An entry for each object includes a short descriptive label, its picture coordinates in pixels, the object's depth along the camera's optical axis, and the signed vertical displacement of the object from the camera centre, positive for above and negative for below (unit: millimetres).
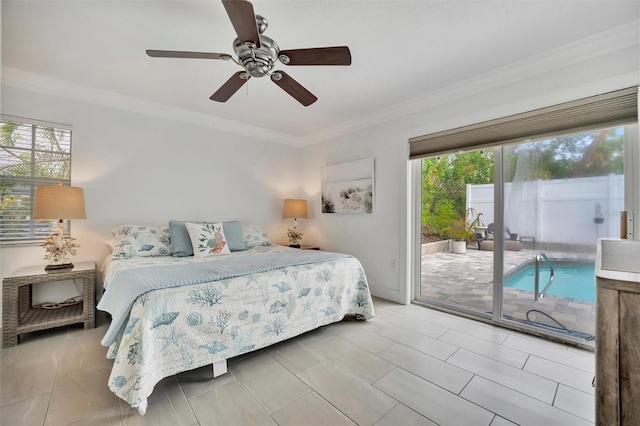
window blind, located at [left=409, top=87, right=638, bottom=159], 1969 +801
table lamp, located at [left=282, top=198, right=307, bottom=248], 4238 +33
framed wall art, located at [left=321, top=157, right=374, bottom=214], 3652 +402
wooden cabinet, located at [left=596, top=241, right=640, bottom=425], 627 -325
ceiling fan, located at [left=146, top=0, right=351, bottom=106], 1490 +1001
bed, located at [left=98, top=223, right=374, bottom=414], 1516 -668
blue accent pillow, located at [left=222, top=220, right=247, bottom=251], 3209 -268
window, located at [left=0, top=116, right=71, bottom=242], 2533 +452
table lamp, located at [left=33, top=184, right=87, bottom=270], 2293 +18
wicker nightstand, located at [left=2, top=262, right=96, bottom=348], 2171 -837
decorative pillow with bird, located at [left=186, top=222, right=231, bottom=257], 2830 -282
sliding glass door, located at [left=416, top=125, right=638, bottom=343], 2207 -88
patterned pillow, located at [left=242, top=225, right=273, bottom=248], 3535 -306
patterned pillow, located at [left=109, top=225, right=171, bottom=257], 2644 -286
